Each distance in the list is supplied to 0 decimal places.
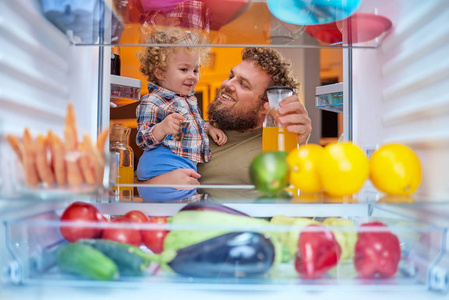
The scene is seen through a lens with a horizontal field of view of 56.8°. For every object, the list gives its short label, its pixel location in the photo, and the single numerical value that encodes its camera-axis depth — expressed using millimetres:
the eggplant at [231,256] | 651
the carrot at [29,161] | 664
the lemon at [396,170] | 734
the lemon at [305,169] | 788
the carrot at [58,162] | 672
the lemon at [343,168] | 732
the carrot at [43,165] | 670
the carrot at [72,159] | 672
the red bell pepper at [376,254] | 685
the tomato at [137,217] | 829
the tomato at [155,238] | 767
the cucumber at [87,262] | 642
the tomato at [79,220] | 746
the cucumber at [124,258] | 670
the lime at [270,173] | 782
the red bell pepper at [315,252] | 675
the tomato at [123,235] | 746
